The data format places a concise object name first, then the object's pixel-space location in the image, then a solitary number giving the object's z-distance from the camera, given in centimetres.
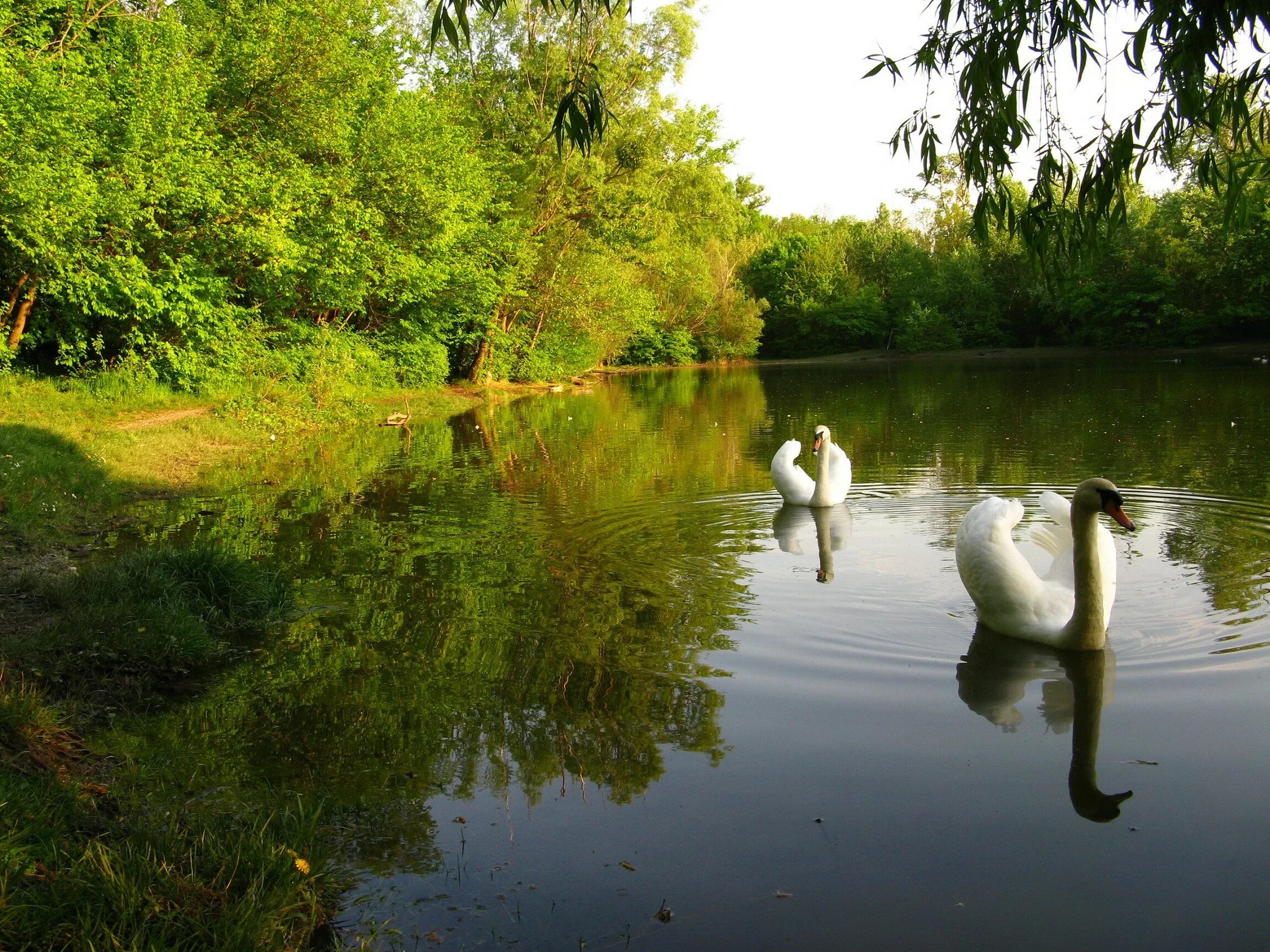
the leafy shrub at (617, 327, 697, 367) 6758
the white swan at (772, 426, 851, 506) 1338
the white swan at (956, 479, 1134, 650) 697
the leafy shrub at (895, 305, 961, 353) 7594
